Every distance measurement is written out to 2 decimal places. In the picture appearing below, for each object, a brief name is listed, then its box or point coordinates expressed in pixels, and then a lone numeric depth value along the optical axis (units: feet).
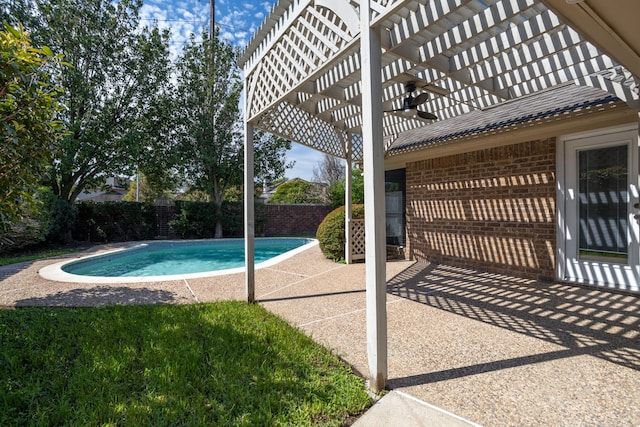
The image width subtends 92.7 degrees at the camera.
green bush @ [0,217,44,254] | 31.12
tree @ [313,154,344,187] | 97.47
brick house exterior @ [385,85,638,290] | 17.24
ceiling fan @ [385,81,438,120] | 15.02
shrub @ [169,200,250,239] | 50.80
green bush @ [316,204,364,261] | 27.09
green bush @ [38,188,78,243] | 34.42
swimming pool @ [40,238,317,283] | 22.48
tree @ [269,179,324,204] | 82.43
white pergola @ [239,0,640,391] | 8.06
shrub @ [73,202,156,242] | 44.29
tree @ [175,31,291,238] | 48.98
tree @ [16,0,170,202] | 38.06
